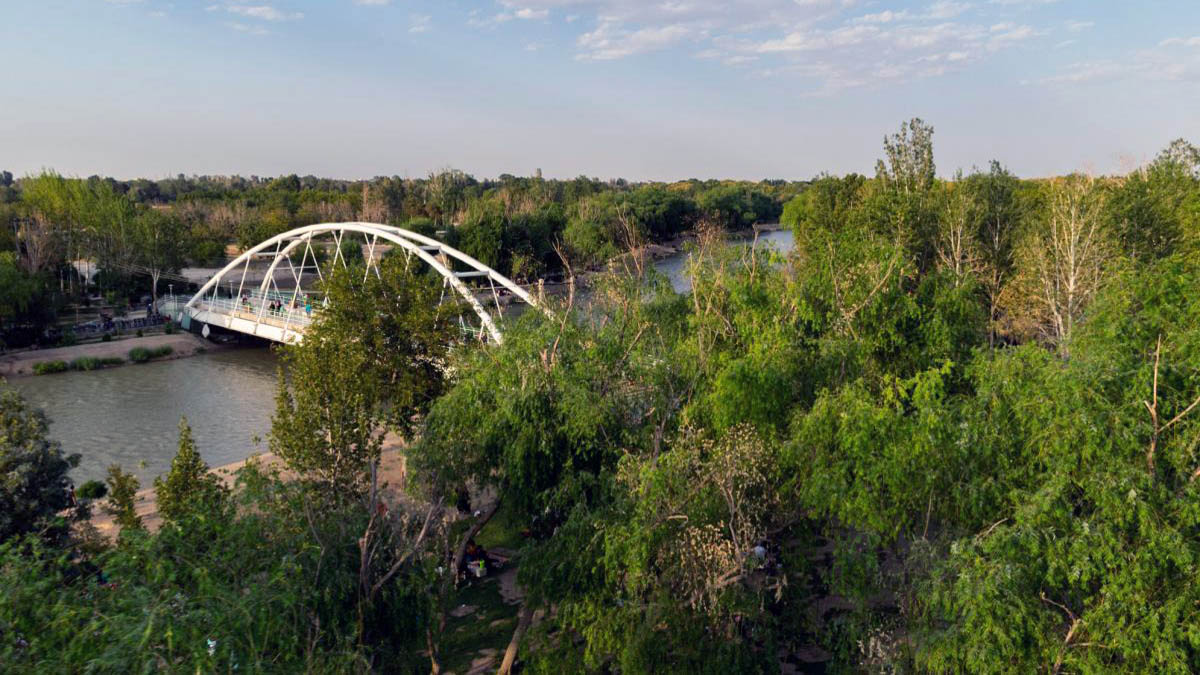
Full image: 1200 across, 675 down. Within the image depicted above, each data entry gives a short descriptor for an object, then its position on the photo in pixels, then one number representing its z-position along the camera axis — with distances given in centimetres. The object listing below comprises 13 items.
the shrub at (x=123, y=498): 1628
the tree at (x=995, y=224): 3531
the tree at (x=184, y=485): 1412
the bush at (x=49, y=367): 3775
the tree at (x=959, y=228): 3131
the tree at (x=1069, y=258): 2344
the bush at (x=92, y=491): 2130
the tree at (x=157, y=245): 5488
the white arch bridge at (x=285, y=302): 2928
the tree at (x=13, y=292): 3944
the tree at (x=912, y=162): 3694
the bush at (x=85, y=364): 3903
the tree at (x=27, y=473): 1457
